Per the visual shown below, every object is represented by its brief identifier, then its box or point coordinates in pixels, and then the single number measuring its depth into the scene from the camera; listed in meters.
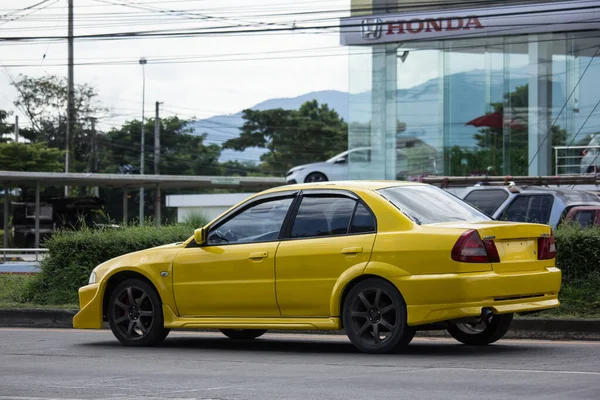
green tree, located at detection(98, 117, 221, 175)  89.69
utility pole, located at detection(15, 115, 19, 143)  74.29
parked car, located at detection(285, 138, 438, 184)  37.03
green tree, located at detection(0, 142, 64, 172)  64.94
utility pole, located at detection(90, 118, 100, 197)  78.62
